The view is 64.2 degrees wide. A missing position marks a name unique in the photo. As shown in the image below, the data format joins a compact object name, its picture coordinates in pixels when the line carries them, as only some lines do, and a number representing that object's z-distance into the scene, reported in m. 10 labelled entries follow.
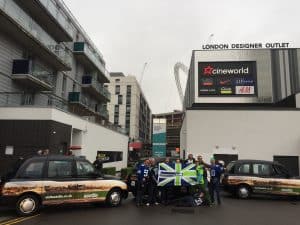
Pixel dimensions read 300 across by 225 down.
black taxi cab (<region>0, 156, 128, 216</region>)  7.35
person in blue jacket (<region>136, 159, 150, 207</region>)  8.90
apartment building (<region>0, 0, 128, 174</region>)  15.23
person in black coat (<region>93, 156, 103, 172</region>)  11.94
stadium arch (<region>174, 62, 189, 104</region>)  65.87
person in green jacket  9.18
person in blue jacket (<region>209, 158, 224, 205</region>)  9.42
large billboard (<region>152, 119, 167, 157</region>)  21.62
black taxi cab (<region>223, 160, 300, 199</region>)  10.73
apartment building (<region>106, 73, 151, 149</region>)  75.93
